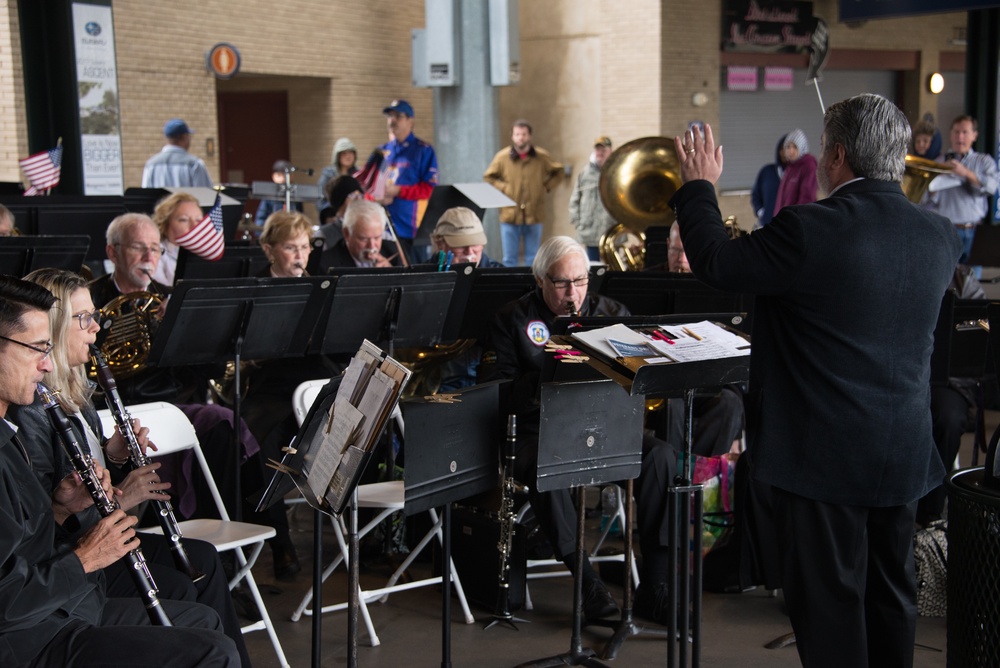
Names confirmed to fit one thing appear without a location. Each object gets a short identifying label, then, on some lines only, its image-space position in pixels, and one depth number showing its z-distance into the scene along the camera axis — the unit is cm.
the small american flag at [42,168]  801
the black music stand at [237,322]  431
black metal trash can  286
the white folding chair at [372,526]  426
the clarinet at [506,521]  383
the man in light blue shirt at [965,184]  1080
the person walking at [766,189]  1333
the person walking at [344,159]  1273
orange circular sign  1523
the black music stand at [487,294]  531
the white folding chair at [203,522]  385
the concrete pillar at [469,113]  995
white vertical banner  1087
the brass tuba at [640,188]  816
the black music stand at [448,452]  335
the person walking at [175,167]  1123
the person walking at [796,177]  1236
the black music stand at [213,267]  575
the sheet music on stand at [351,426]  269
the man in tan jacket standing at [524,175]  1262
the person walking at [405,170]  1017
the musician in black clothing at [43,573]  266
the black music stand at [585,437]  360
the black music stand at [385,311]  471
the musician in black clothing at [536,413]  436
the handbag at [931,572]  449
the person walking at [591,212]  1244
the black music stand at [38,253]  547
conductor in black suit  293
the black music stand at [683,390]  307
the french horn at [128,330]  484
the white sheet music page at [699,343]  314
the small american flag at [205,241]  589
